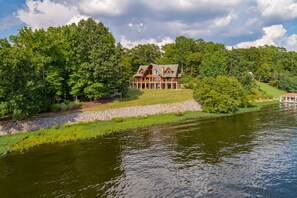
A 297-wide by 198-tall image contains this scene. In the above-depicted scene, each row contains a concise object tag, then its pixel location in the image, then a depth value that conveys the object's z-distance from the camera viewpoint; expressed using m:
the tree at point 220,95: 53.03
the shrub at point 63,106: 45.64
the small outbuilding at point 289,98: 74.21
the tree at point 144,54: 101.73
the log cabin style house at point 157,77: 83.44
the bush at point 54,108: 44.69
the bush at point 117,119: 43.00
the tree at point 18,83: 33.09
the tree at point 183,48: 106.25
